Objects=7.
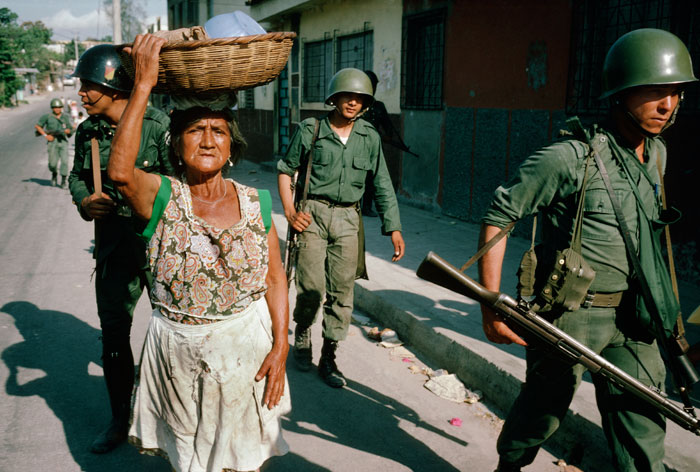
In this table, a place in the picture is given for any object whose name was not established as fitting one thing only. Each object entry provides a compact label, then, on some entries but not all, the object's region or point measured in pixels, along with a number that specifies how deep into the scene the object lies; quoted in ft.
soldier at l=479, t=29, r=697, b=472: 7.13
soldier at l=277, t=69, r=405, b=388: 13.47
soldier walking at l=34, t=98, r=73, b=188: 41.88
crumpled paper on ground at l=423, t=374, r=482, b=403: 12.82
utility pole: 58.18
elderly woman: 6.73
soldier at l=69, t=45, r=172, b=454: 10.10
